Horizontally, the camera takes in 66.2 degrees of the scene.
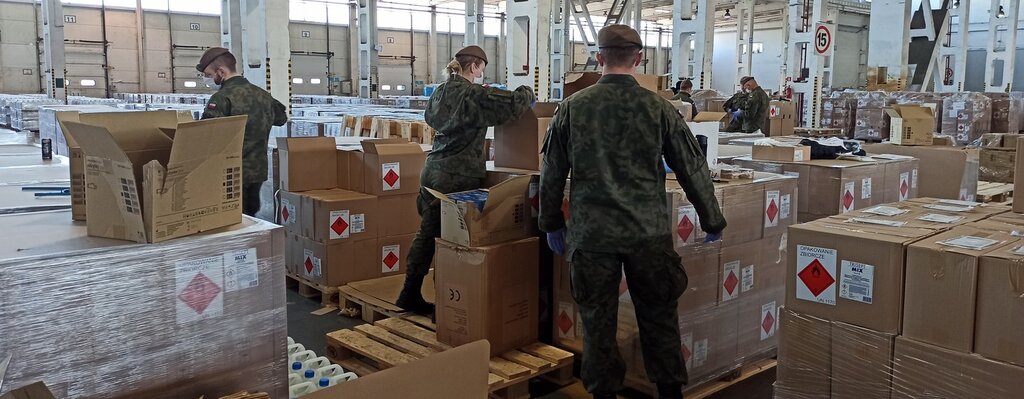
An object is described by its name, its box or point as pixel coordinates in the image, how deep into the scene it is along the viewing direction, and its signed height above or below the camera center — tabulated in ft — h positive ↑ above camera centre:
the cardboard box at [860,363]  8.23 -2.61
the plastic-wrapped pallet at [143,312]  7.02 -1.94
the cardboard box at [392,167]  18.66 -1.32
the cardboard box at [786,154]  16.39 -0.78
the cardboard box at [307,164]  19.27 -1.30
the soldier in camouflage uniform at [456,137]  14.94 -0.49
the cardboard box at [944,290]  7.57 -1.68
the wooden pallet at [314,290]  18.52 -4.38
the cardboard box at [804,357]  8.73 -2.70
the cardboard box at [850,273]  8.13 -1.66
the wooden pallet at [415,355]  12.78 -4.17
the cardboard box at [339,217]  18.28 -2.47
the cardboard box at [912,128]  21.17 -0.26
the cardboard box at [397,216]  19.04 -2.54
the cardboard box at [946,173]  19.15 -1.33
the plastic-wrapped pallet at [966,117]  41.32 +0.09
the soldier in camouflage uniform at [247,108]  18.40 +0.05
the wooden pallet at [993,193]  23.61 -2.29
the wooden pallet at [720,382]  12.86 -4.55
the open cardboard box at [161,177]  7.59 -0.68
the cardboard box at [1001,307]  7.27 -1.76
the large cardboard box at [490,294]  12.98 -3.05
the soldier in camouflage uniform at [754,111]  34.09 +0.23
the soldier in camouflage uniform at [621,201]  11.14 -1.24
